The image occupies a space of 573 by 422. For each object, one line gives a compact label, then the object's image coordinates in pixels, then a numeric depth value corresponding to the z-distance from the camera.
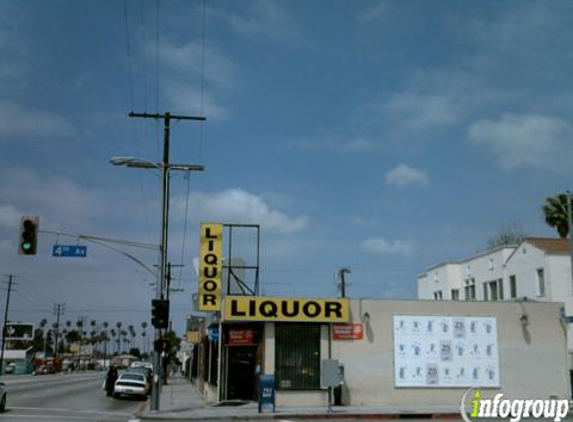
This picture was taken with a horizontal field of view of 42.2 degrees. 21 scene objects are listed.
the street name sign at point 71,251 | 27.47
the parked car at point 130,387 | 38.28
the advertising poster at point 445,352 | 29.62
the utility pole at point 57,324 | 140.38
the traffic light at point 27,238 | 23.61
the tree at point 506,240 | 68.24
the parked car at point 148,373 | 46.19
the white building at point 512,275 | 38.84
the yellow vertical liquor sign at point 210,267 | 30.45
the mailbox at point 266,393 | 25.91
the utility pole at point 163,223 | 27.97
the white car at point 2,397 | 25.38
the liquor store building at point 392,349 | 28.97
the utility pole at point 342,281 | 56.84
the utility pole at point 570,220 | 29.88
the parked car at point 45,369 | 109.03
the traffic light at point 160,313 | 28.06
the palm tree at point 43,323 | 195.50
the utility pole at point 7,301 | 92.62
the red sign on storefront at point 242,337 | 29.53
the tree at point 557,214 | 54.31
